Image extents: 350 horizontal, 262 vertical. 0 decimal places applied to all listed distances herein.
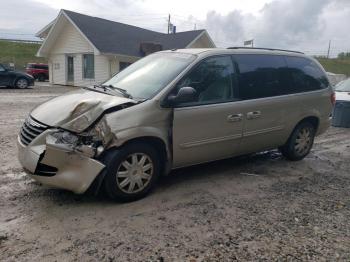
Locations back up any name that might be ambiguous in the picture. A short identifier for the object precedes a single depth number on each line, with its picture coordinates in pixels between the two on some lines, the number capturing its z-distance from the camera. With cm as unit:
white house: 2294
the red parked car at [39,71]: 3214
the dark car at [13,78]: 1995
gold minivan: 386
